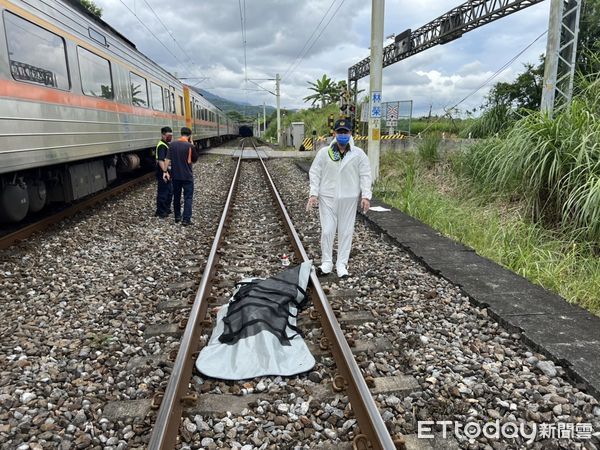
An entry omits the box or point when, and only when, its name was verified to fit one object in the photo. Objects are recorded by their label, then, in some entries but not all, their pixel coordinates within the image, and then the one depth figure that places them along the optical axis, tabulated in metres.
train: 5.39
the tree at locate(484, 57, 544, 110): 13.58
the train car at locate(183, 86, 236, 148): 19.27
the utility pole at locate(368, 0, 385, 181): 9.92
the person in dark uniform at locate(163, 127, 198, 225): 7.36
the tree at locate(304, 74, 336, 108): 48.41
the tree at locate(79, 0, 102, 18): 26.56
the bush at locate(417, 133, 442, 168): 10.91
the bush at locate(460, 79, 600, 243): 5.69
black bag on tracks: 2.98
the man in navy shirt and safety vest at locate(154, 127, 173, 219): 7.79
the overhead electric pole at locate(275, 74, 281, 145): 42.88
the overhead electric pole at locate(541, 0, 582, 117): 8.80
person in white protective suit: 4.72
